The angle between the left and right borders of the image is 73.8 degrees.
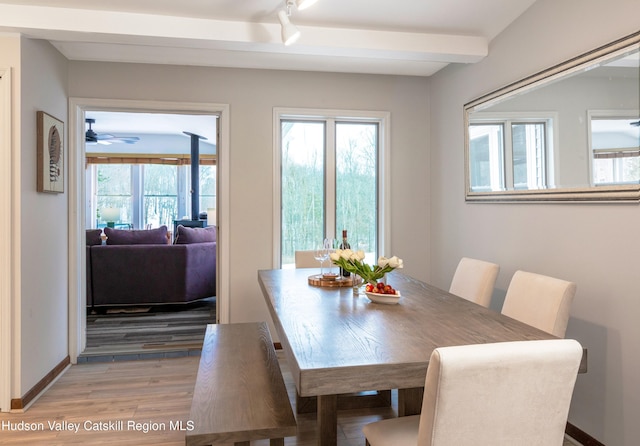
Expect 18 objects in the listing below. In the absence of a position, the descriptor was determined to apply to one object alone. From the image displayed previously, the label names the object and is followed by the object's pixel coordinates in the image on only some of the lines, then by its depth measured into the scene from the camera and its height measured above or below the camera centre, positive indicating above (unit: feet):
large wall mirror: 6.40 +1.69
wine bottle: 8.70 -0.90
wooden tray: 8.16 -1.05
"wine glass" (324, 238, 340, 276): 8.85 -0.40
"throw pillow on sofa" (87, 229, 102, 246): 16.26 -0.34
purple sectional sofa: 15.78 -1.51
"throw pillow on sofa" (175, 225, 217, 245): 17.12 -0.31
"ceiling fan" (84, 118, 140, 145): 21.35 +5.04
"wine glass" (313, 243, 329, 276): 8.70 -0.57
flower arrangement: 7.25 -0.66
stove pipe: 26.00 +3.20
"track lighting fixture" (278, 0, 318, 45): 8.15 +3.86
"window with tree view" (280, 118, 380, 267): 12.85 +1.37
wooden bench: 4.91 -2.26
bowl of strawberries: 6.67 -1.07
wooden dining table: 3.99 -1.26
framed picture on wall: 9.37 +1.77
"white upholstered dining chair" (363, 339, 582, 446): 3.41 -1.40
